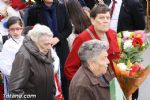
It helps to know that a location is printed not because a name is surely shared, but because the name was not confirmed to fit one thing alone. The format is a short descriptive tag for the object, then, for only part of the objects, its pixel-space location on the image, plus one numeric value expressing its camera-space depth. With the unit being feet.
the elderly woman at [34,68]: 20.31
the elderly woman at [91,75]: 17.70
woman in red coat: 22.62
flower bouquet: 19.49
